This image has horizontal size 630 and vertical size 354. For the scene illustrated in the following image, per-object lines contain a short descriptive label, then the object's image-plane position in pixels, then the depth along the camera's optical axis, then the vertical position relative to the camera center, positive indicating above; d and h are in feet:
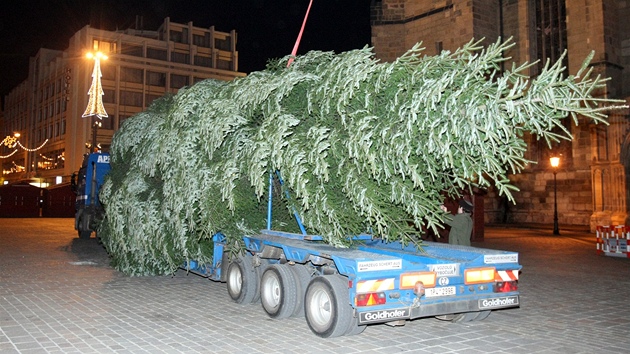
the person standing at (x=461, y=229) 35.22 -1.40
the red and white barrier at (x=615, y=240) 50.26 -2.98
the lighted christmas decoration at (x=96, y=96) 75.82 +15.49
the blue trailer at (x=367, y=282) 19.56 -2.94
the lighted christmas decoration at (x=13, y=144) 170.50 +24.32
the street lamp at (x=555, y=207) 76.18 -0.13
